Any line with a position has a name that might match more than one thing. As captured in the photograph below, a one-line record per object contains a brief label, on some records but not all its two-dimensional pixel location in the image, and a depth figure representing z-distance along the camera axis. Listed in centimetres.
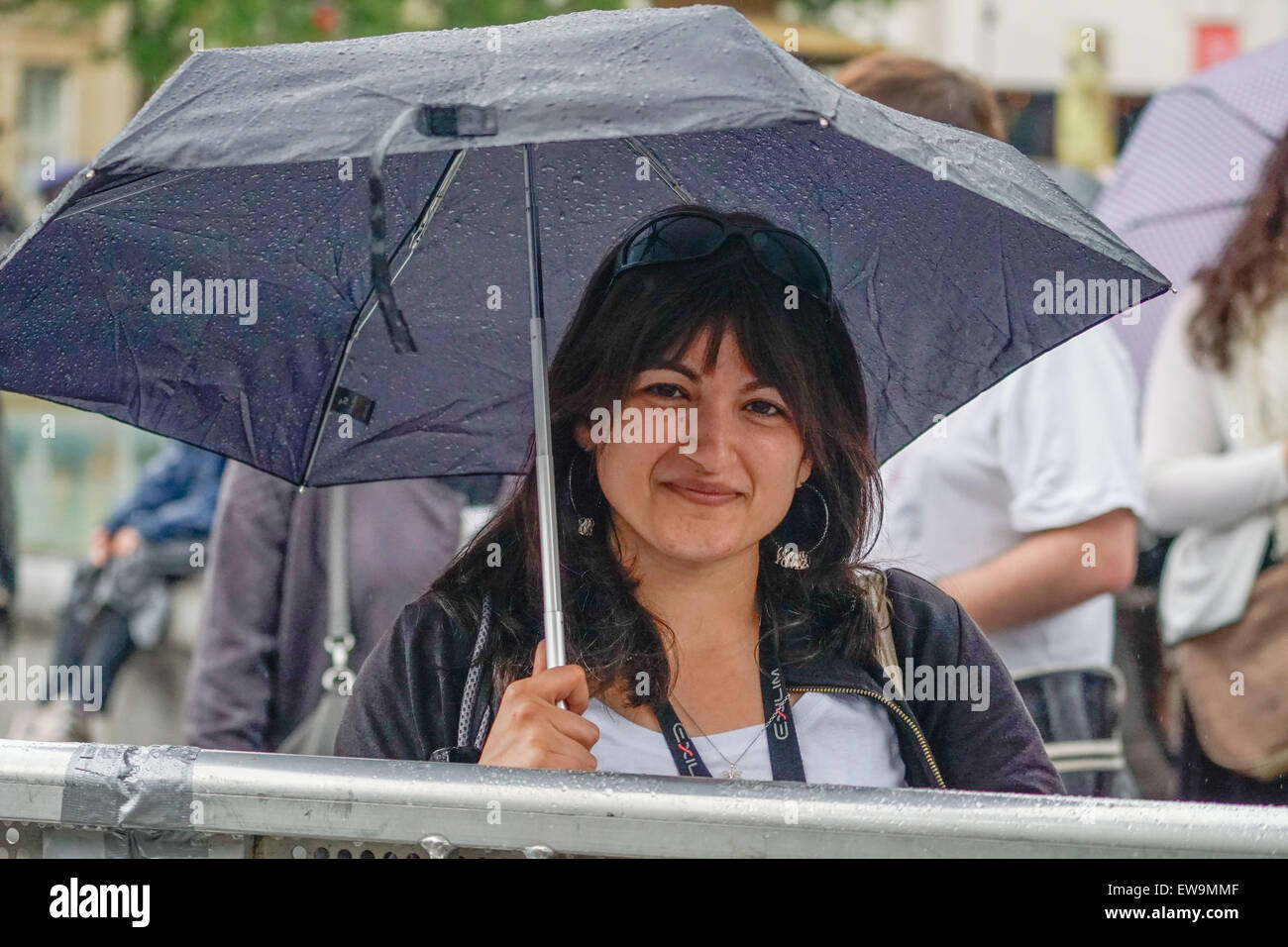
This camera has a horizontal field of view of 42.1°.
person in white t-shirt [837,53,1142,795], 334
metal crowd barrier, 164
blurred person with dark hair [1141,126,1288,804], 361
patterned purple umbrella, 444
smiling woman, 221
